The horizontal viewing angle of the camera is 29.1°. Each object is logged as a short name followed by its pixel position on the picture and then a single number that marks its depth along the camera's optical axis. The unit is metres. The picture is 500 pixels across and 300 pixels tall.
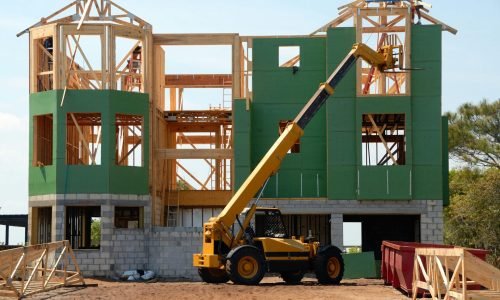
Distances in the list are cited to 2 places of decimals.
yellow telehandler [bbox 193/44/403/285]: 32.44
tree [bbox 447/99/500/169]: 60.50
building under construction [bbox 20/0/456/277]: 44.41
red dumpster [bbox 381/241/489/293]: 28.47
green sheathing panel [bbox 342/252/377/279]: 43.69
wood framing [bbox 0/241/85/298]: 28.86
